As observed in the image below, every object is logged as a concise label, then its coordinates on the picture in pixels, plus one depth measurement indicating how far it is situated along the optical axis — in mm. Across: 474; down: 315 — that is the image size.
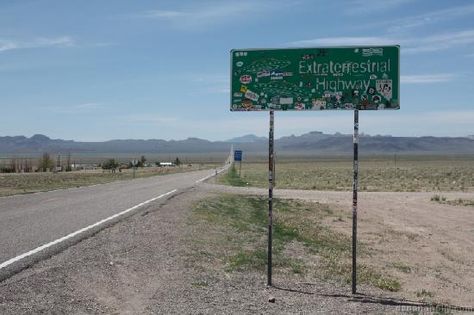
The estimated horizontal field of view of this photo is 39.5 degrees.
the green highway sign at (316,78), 8477
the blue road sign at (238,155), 61362
